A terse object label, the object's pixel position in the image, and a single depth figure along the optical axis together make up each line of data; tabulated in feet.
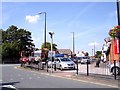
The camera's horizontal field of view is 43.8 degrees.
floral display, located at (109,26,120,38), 31.41
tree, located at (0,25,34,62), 157.71
